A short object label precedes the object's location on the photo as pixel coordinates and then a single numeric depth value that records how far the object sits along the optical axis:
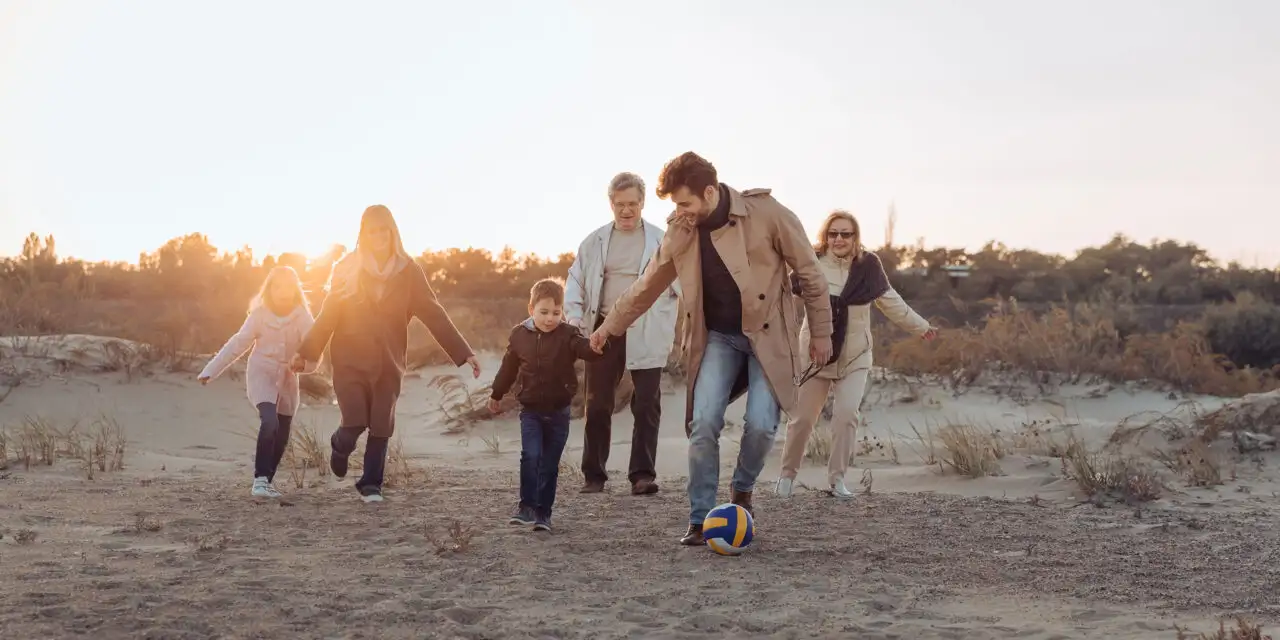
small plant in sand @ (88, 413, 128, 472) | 9.23
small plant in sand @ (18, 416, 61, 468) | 9.27
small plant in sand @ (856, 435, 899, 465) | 10.44
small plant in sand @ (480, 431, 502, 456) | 11.34
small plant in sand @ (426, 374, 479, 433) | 13.55
